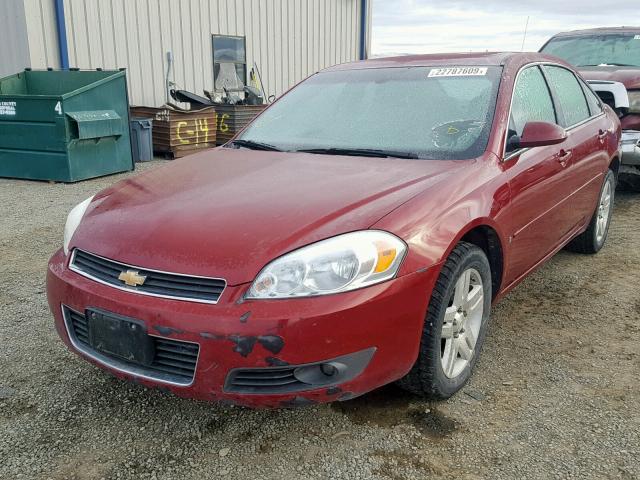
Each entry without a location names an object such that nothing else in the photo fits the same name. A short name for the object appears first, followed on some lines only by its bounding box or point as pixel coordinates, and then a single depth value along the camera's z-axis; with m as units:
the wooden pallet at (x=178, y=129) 9.47
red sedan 2.07
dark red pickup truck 6.28
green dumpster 7.40
